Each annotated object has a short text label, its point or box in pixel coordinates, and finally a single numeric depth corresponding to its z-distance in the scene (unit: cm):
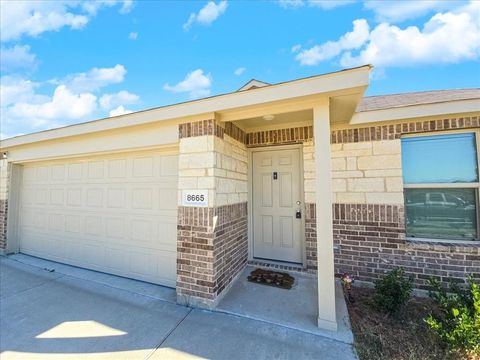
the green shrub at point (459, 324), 187
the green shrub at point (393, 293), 254
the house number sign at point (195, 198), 289
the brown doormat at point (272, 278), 335
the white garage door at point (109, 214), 353
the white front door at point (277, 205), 388
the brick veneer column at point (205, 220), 285
